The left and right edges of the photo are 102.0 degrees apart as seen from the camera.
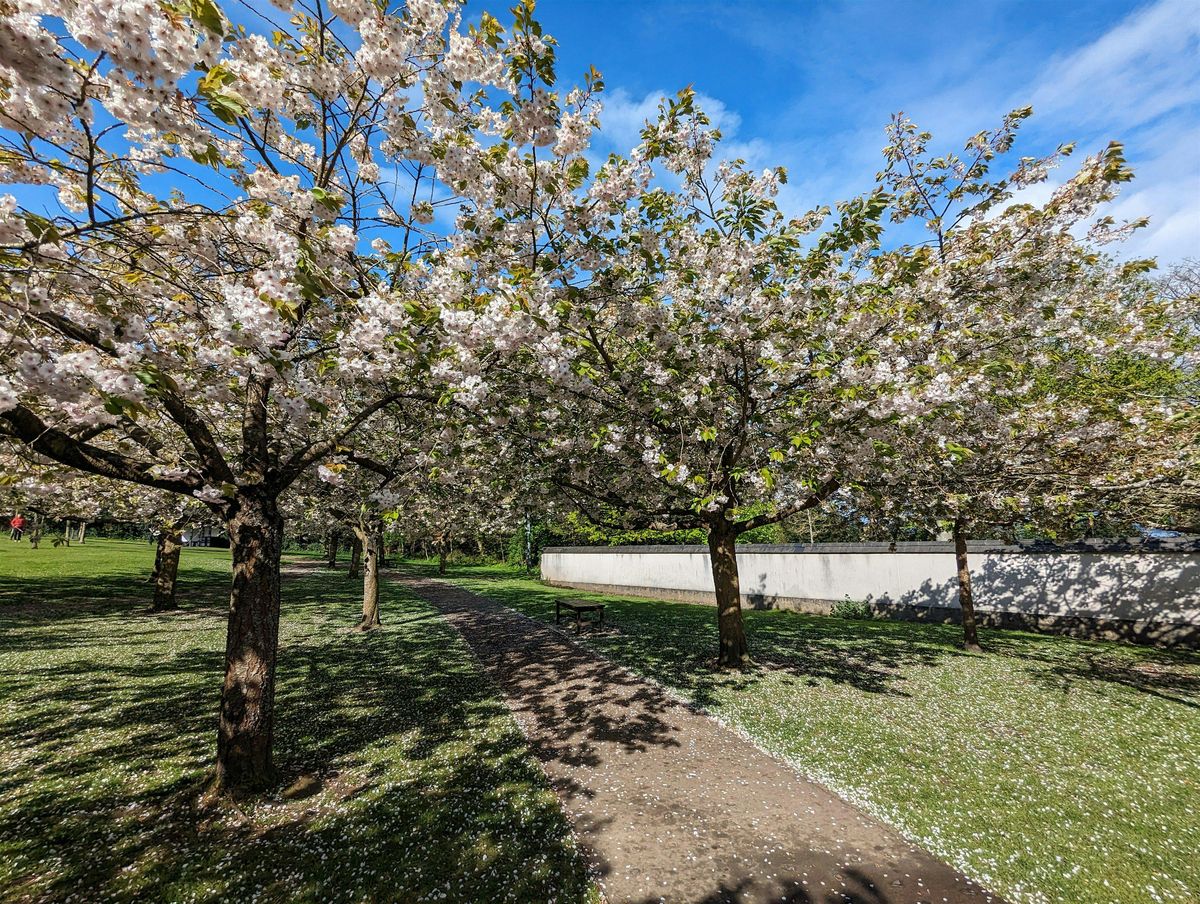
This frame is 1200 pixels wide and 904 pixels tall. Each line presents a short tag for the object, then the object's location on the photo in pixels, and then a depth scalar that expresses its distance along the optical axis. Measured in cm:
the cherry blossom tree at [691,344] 603
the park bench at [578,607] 1549
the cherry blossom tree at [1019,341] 727
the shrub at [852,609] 1827
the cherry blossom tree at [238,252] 303
